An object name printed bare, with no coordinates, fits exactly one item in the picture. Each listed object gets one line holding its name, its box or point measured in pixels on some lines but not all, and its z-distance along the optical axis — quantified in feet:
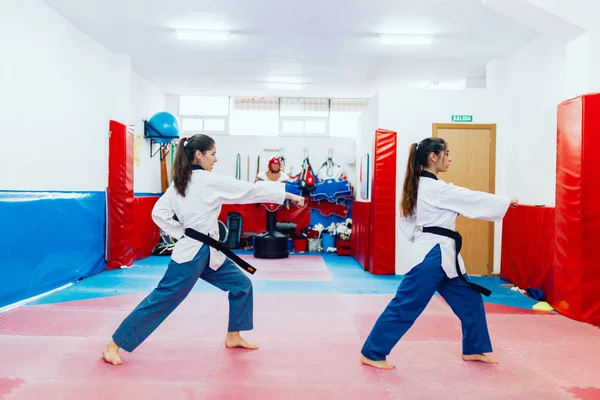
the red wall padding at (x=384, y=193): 21.30
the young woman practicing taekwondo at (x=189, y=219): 9.38
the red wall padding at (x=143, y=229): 24.12
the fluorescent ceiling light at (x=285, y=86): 28.68
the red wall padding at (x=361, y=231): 22.93
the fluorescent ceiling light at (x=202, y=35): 19.66
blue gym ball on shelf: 26.43
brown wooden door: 21.56
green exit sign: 21.56
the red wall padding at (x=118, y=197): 21.65
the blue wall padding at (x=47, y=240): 14.28
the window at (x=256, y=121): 33.14
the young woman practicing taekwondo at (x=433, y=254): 9.12
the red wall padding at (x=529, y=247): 16.66
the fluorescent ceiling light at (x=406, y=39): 19.79
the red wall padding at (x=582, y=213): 13.48
